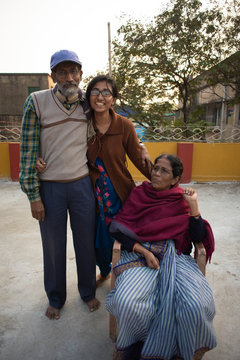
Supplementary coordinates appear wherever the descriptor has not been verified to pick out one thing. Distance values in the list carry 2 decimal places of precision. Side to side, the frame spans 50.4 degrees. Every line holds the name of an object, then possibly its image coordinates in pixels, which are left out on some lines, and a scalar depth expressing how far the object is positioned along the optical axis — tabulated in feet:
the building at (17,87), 65.10
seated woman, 4.64
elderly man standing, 5.73
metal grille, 19.59
